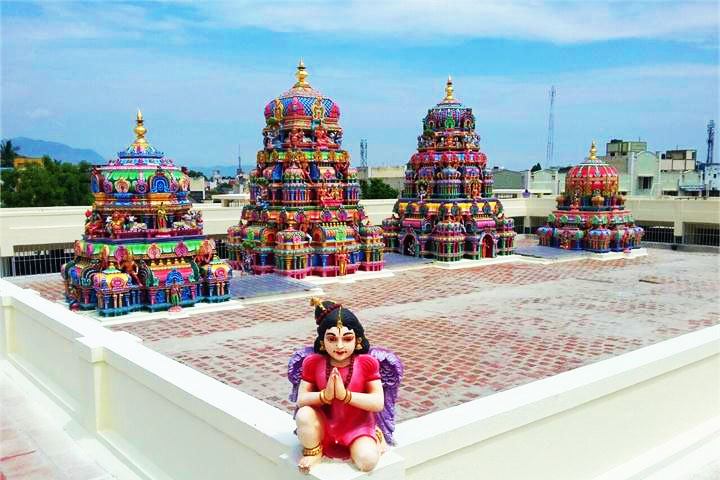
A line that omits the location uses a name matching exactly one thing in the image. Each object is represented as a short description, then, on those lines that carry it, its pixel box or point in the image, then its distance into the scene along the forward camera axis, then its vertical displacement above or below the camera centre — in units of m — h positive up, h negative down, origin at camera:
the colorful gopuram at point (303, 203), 17.70 -0.18
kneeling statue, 4.52 -1.46
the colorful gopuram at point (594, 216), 23.22 -0.82
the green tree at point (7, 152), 69.19 +5.43
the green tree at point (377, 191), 47.02 +0.44
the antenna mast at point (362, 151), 85.88 +6.40
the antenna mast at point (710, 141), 67.62 +5.87
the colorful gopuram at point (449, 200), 21.42 -0.16
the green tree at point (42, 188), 34.56 +0.64
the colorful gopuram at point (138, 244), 12.65 -0.96
